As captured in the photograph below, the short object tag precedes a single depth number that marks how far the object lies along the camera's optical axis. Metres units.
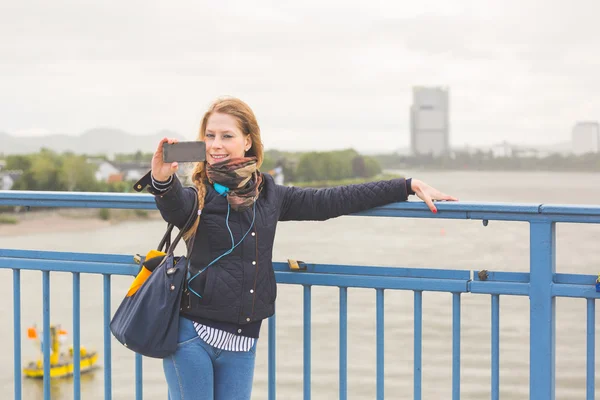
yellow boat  23.62
